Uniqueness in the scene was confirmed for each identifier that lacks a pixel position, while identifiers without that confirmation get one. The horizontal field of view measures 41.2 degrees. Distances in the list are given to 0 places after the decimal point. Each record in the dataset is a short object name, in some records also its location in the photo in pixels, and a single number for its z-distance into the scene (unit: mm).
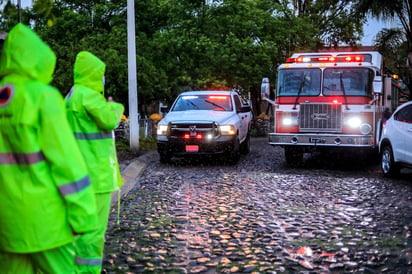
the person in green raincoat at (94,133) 4191
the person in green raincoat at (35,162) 2836
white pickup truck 13836
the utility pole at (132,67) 15586
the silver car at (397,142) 11352
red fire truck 13414
